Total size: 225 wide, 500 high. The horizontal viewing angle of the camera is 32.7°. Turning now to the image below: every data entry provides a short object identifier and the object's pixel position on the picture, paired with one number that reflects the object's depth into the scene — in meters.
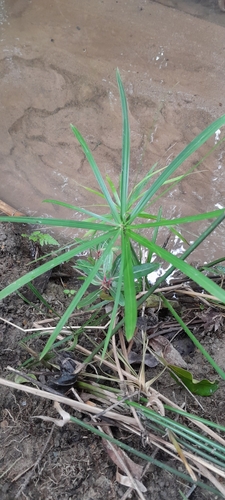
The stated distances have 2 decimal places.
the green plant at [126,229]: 0.82
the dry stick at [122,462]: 1.03
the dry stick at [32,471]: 1.07
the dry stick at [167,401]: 1.07
